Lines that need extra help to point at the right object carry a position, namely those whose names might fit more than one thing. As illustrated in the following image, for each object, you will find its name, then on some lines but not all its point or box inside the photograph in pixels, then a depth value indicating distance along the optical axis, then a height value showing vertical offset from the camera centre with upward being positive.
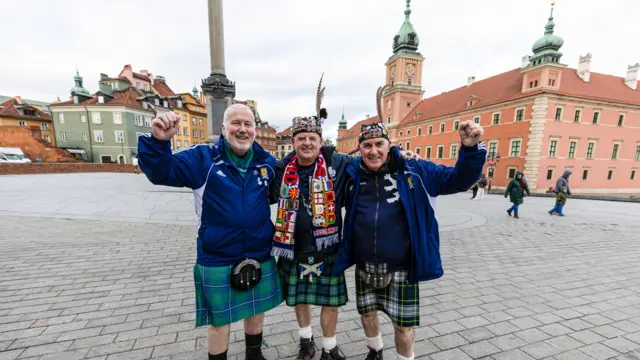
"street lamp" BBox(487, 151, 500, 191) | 32.82 -0.65
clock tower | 48.78 +15.01
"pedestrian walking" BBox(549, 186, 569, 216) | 10.28 -1.67
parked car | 29.59 -0.63
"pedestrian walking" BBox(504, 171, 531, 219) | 9.53 -1.18
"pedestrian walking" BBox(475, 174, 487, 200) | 16.23 -1.95
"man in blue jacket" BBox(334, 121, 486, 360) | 2.14 -0.56
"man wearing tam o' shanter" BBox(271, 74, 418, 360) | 2.38 -0.66
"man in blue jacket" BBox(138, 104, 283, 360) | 2.09 -0.55
